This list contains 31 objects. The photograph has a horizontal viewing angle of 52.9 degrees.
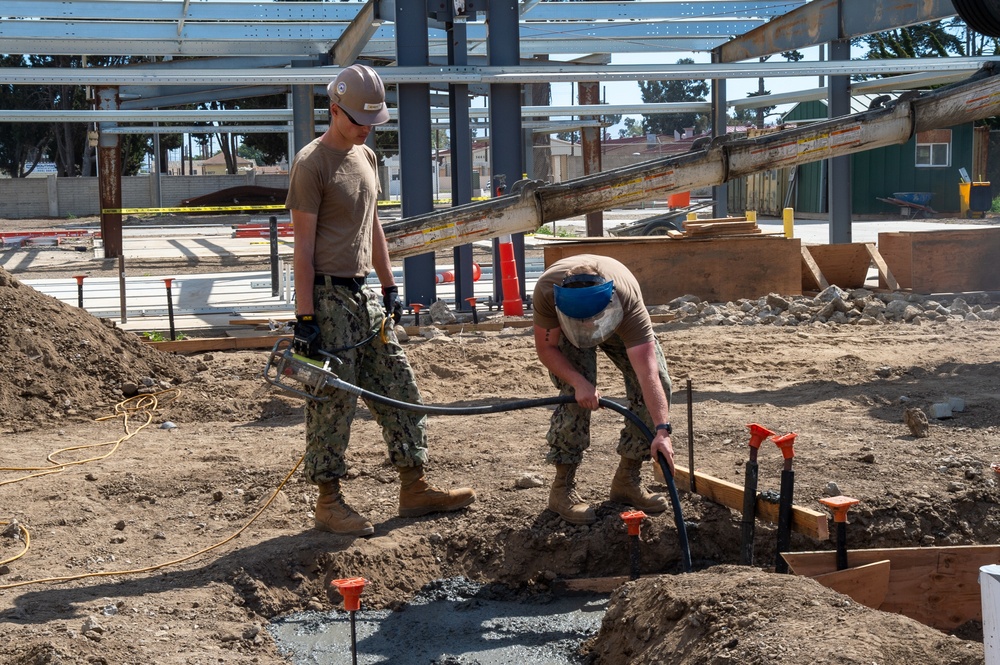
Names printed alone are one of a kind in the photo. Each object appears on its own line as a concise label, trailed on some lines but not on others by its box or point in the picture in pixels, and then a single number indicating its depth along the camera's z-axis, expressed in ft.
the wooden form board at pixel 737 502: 13.52
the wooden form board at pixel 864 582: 13.03
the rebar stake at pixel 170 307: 29.87
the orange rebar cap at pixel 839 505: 12.59
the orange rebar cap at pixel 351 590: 10.57
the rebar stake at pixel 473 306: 31.60
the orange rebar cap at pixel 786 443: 12.79
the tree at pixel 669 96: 269.03
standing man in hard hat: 13.85
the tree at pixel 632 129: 330.05
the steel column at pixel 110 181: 53.06
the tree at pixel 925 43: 101.14
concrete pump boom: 25.82
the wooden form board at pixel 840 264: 37.22
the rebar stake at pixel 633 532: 13.37
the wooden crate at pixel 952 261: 36.73
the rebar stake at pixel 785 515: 13.44
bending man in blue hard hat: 12.92
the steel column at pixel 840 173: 38.29
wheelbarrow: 88.69
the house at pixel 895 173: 89.45
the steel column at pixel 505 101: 33.55
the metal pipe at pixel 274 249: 39.50
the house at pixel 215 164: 255.50
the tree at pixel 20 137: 140.97
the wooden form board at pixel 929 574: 13.74
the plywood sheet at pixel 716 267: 35.17
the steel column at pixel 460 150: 32.96
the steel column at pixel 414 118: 32.60
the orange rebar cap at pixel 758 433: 13.15
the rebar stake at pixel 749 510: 13.85
